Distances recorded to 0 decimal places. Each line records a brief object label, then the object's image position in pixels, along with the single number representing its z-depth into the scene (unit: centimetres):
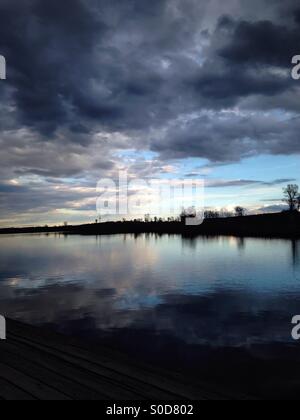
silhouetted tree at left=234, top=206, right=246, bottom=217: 18699
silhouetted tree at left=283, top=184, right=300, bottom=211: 13438
